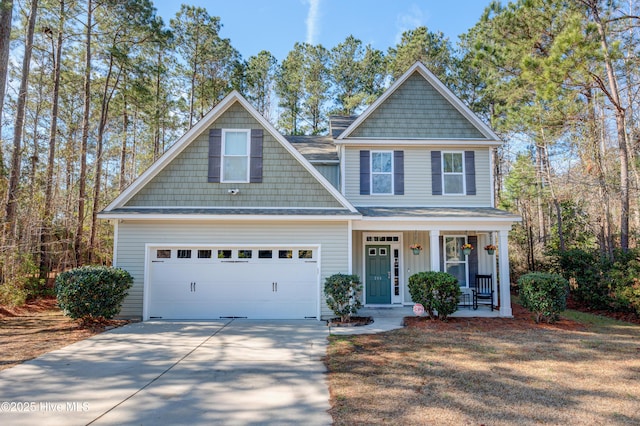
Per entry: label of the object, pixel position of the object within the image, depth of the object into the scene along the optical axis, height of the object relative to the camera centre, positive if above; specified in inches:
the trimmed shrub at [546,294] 368.8 -46.0
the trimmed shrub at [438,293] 375.9 -45.5
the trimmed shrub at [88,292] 345.1 -41.7
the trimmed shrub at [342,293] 370.9 -45.4
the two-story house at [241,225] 401.1 +26.0
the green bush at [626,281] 399.5 -36.8
